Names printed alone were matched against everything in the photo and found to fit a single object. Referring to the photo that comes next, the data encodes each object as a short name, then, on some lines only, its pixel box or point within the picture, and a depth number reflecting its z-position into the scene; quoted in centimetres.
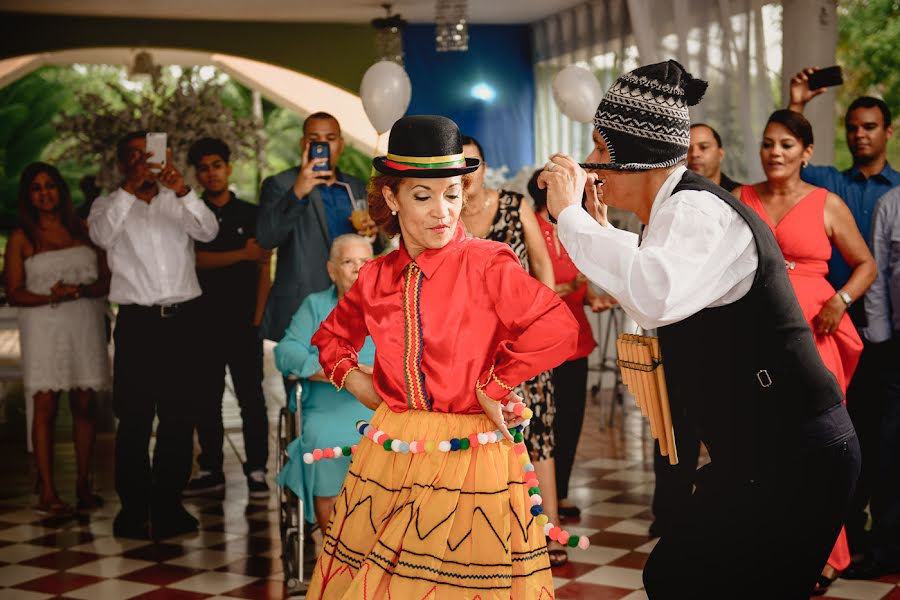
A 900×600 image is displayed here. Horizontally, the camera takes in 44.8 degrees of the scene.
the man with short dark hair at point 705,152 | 457
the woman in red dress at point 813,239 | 398
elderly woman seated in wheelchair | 402
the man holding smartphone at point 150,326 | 495
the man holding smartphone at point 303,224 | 489
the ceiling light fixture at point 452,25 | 748
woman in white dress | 545
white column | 581
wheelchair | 408
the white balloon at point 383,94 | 573
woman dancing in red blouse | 231
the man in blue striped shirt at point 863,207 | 429
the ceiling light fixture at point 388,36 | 898
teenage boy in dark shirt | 575
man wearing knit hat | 204
